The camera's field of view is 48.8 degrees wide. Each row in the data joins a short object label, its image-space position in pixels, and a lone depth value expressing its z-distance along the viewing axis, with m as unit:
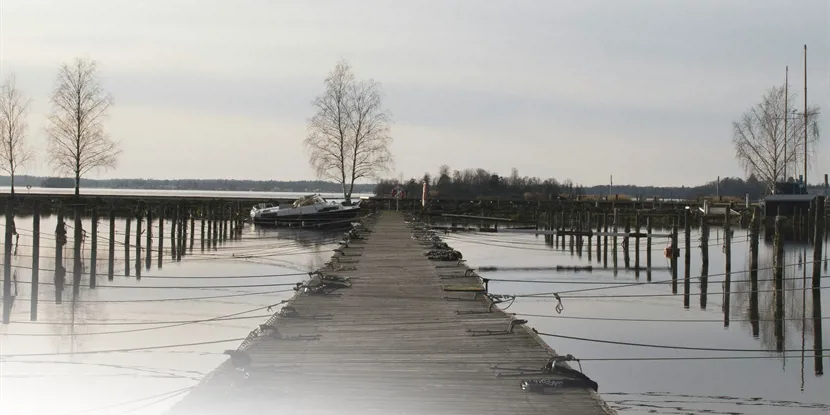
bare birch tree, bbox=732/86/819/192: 63.84
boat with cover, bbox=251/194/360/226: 54.28
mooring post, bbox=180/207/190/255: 38.88
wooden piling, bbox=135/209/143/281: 27.41
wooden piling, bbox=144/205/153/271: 30.98
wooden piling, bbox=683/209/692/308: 27.84
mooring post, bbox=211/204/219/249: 43.13
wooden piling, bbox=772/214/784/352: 22.78
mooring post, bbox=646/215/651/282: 32.46
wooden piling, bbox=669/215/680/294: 30.10
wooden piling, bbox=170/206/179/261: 35.82
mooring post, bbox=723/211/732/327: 25.92
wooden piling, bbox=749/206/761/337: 23.48
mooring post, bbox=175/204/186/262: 35.08
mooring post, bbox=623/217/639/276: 35.58
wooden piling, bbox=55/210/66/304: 22.72
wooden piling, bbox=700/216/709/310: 25.36
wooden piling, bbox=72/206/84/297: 23.36
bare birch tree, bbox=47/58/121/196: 56.97
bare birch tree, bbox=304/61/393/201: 65.56
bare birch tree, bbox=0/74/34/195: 59.28
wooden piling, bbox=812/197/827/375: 21.34
